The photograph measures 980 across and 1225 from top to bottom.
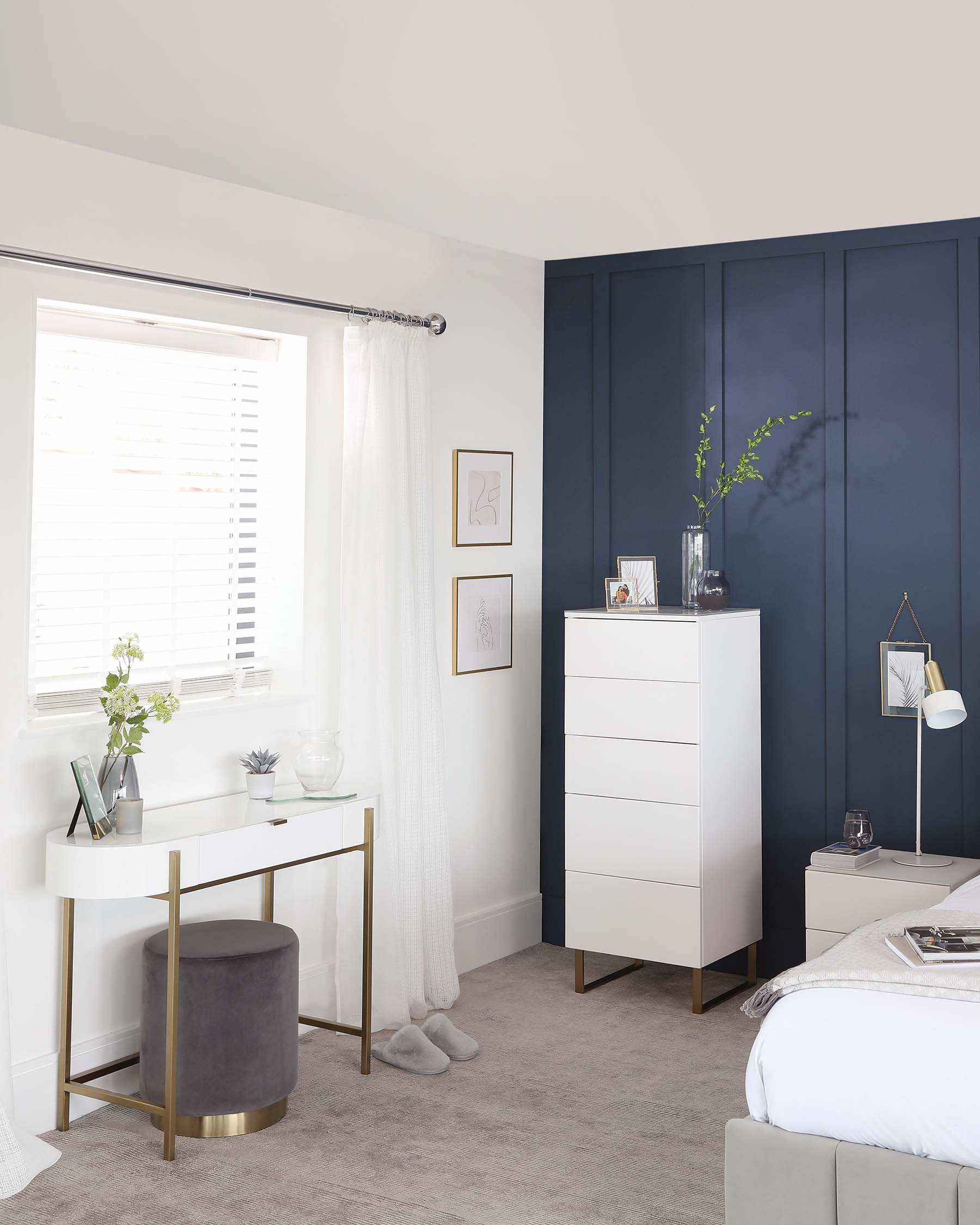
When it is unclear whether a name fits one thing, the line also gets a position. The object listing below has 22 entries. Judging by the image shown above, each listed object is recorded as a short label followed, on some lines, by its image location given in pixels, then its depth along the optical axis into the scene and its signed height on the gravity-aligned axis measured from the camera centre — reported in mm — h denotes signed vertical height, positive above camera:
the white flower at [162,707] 3266 -145
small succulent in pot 3521 -343
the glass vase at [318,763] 3600 -319
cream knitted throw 2445 -635
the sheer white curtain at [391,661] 3898 -30
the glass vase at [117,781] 3168 -325
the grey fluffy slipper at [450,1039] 3693 -1136
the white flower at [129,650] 3246 +1
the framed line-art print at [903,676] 4141 -71
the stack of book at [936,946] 2562 -602
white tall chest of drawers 4051 -436
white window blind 3344 +403
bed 2246 -847
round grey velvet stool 3131 -958
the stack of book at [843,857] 3855 -619
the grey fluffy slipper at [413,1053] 3570 -1142
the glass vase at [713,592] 4250 +204
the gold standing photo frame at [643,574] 4426 +273
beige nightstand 3688 -701
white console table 2998 -517
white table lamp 3666 -146
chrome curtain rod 3035 +975
